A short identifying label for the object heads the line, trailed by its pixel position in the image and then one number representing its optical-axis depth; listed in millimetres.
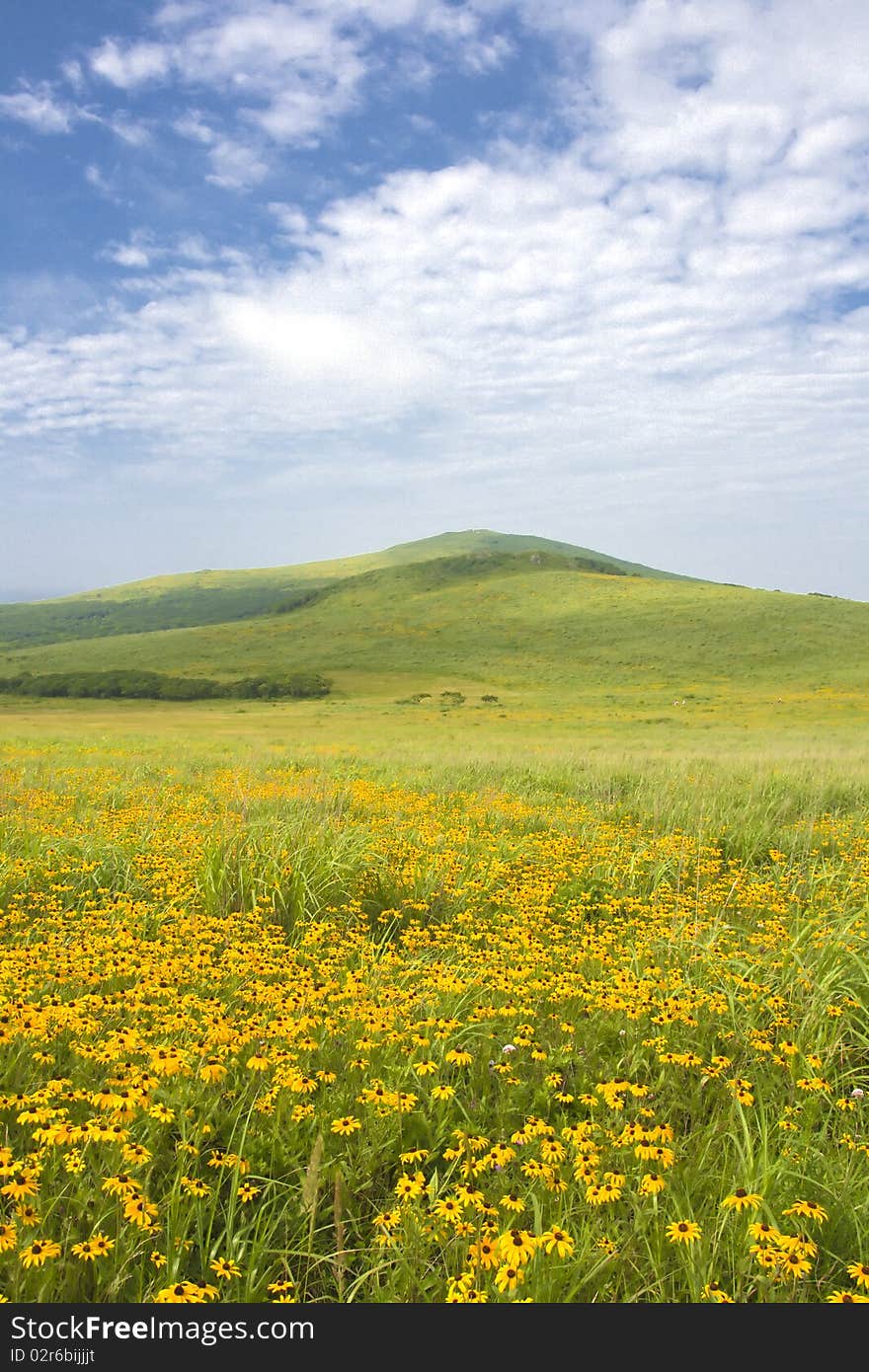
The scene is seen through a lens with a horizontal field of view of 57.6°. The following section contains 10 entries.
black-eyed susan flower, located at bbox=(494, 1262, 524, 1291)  2418
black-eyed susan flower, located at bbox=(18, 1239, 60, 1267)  2480
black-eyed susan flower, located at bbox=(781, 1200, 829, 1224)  2791
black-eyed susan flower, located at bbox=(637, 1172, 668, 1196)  2834
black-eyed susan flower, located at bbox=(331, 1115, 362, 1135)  3451
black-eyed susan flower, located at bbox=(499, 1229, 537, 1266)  2465
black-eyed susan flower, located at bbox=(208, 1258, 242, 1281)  2736
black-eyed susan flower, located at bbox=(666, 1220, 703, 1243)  2742
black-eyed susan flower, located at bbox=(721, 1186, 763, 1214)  2820
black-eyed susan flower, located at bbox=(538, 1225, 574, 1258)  2500
